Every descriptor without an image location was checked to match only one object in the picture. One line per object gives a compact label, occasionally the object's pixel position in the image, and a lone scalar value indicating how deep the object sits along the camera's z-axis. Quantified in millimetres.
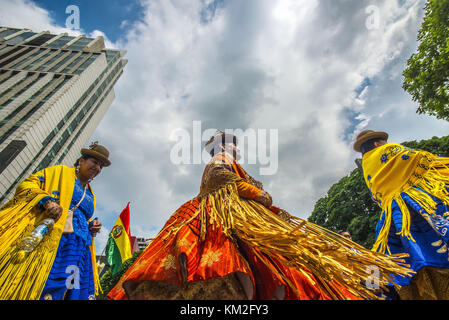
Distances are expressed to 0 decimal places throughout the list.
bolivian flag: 4164
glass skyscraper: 13016
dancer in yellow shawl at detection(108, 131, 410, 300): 989
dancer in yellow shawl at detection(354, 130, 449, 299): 1565
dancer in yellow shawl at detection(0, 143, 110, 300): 1365
